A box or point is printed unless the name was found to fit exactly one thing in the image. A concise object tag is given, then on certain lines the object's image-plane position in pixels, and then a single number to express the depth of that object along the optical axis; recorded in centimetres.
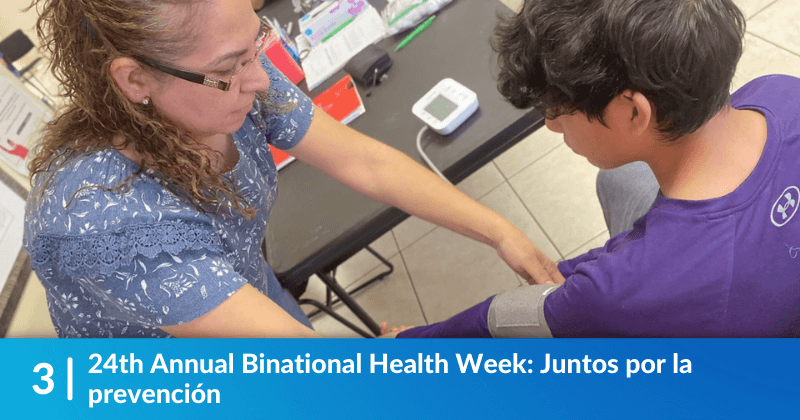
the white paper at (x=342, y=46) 150
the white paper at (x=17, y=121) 167
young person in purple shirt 68
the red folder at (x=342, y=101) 136
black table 118
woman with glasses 70
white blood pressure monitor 119
